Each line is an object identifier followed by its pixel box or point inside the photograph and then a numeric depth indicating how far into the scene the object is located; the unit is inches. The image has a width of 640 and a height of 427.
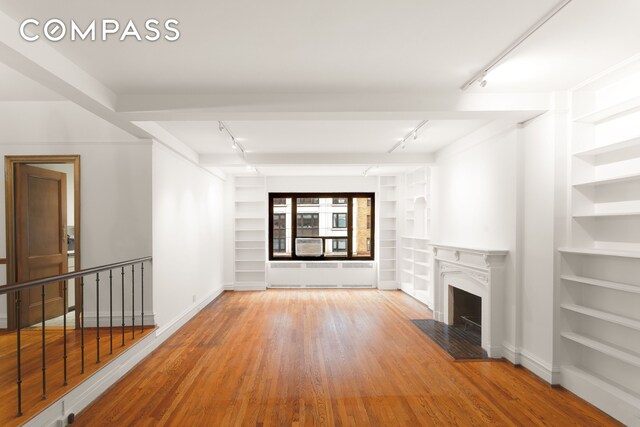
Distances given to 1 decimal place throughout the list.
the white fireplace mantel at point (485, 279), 155.2
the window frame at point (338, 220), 346.3
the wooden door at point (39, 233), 170.2
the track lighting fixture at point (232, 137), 165.9
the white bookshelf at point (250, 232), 326.0
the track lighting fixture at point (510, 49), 79.2
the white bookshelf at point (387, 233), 328.5
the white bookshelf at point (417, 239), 263.0
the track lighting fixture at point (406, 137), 169.2
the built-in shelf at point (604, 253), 107.5
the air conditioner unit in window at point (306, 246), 343.3
